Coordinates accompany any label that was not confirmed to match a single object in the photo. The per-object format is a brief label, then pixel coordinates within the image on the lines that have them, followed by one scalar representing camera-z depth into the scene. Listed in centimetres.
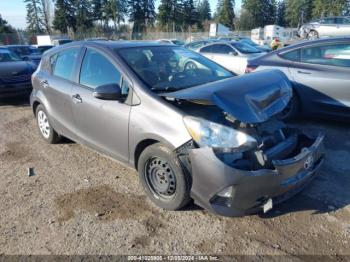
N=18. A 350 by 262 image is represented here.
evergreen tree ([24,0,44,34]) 7162
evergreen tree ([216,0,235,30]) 8275
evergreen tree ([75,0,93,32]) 6669
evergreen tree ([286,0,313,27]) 7881
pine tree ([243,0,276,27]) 8312
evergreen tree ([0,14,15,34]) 5864
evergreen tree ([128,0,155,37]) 7275
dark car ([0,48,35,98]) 912
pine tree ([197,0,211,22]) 8822
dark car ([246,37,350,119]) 554
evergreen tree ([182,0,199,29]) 7394
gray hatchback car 307
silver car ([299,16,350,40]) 2168
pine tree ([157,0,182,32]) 7250
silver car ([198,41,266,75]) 1127
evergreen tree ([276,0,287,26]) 8661
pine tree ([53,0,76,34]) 6581
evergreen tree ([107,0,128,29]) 6962
